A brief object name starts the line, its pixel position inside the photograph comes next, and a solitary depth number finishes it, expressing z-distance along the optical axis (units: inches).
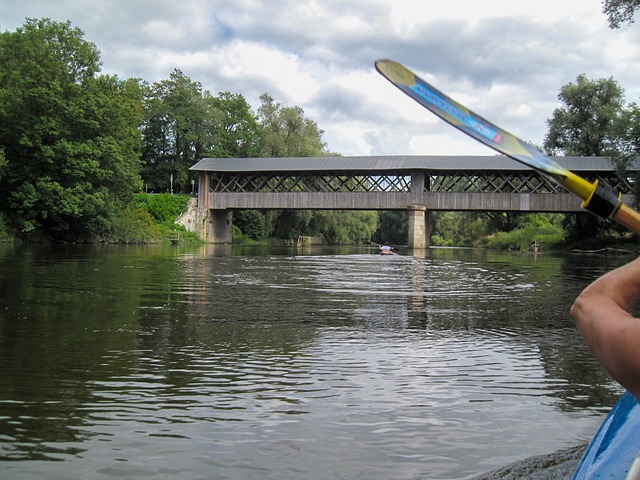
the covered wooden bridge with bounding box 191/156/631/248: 1748.3
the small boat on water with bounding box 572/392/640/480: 77.7
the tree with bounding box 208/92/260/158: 2618.1
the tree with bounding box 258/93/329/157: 2352.4
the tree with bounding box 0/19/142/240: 1470.2
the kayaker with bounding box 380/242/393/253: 1589.6
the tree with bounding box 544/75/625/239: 2055.9
